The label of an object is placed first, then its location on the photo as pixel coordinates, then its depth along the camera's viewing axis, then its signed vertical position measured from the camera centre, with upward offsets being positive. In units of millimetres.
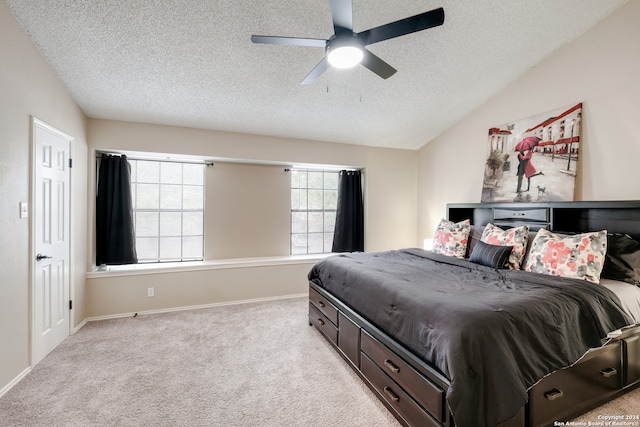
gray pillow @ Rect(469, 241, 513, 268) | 2686 -405
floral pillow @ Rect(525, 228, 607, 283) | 2165 -336
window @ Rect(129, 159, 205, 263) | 3951 +33
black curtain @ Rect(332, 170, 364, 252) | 4770 -19
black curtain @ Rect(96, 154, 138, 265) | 3586 -12
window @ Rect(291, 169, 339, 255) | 4766 +60
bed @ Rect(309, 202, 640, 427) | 1372 -723
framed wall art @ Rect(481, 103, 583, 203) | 2865 +624
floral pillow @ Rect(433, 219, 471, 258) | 3336 -309
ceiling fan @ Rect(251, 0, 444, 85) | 1657 +1140
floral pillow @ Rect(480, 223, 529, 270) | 2701 -266
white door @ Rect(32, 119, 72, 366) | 2480 -256
